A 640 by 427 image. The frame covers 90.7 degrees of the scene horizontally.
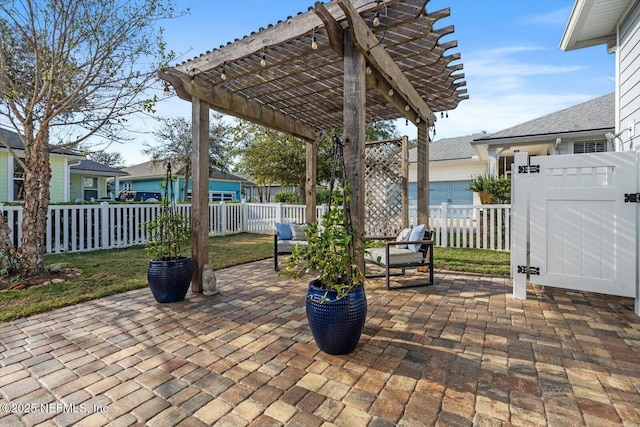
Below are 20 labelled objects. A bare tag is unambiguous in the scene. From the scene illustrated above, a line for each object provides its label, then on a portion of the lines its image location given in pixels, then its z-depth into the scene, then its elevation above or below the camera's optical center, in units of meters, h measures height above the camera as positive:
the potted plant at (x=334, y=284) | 2.26 -0.54
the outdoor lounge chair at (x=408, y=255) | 4.14 -0.60
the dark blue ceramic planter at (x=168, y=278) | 3.43 -0.74
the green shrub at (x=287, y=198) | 19.83 +0.87
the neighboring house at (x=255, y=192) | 25.25 +1.80
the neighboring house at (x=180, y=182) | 19.84 +1.95
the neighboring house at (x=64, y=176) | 10.01 +1.36
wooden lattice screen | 6.22 +0.51
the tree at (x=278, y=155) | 12.59 +2.25
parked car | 16.73 +0.93
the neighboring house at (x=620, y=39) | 4.27 +2.65
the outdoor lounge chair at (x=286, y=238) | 5.29 -0.48
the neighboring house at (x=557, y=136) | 8.32 +2.07
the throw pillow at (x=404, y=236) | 4.77 -0.39
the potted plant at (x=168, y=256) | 3.45 -0.53
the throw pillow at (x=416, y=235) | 4.42 -0.35
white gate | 3.21 -0.12
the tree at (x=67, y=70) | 4.32 +2.08
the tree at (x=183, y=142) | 14.30 +3.16
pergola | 2.83 +1.71
